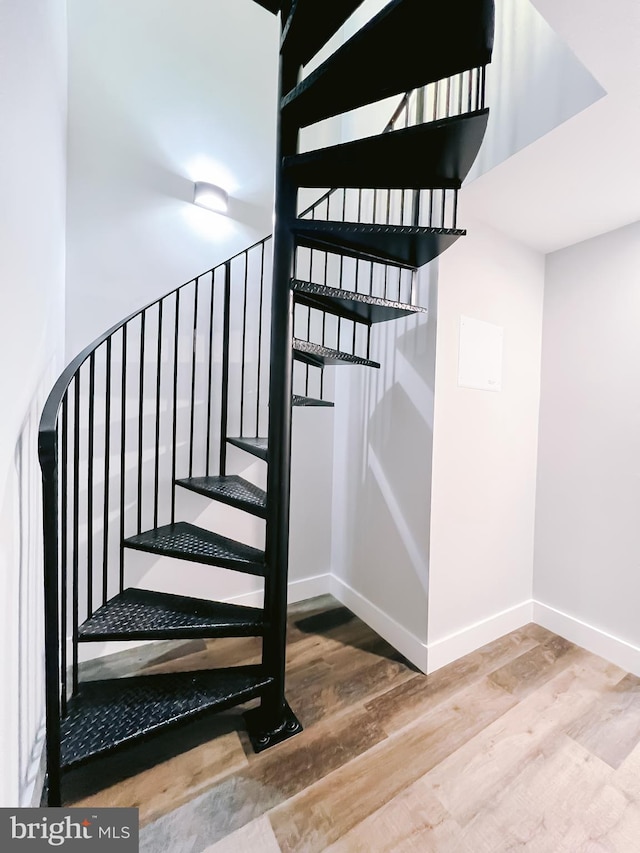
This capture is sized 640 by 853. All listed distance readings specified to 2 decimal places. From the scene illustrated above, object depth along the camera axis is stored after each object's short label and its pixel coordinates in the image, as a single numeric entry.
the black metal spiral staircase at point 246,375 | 1.08
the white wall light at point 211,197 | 2.06
